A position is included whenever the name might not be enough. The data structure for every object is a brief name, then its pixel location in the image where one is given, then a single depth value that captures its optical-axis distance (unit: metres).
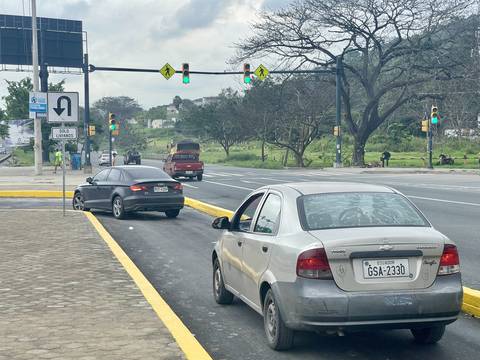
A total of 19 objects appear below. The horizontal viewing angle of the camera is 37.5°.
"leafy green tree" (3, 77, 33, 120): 72.62
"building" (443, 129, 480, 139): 77.00
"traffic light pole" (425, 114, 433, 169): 45.00
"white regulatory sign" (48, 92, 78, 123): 17.42
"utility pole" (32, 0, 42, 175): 39.59
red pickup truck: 40.34
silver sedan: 5.64
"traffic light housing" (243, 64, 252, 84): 43.91
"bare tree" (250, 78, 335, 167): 63.12
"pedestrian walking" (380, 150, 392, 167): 52.26
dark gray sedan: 18.59
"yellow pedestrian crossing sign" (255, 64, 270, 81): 43.09
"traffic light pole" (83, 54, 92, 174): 46.16
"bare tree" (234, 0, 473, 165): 47.47
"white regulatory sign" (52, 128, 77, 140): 17.69
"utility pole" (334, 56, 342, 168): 49.50
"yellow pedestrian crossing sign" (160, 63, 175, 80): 43.03
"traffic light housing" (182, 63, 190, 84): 43.31
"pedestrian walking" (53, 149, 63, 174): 50.72
